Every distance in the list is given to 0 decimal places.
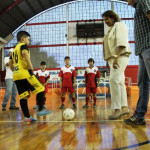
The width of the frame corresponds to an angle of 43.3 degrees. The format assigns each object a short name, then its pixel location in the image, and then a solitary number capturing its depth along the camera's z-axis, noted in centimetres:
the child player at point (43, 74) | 450
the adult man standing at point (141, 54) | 160
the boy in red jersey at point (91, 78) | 402
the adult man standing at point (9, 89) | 357
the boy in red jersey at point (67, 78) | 394
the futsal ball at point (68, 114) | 216
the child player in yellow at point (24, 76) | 212
